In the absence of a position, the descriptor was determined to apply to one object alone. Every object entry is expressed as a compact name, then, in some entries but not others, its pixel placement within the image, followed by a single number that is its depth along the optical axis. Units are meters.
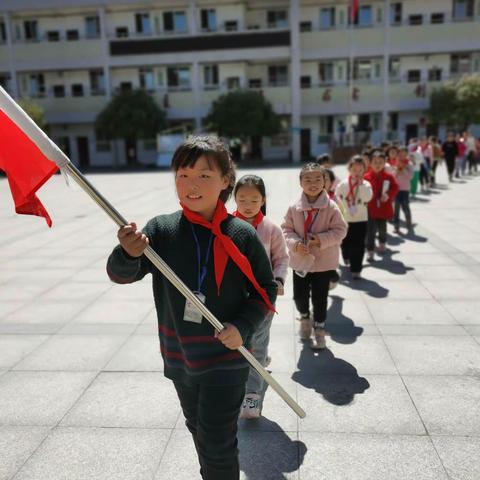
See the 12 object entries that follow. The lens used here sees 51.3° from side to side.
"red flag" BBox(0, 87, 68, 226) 2.04
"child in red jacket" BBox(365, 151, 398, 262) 7.33
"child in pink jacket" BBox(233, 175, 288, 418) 3.24
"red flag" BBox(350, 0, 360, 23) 30.77
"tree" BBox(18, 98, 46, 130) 32.00
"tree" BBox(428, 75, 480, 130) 32.00
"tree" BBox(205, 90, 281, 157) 33.38
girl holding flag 2.12
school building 35.72
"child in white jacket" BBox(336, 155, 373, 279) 6.41
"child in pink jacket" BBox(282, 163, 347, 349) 4.06
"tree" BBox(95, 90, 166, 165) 34.88
